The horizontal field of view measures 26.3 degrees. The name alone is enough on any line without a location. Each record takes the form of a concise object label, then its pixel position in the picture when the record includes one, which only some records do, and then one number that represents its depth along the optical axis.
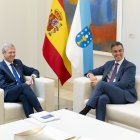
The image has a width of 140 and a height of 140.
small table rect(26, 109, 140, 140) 2.55
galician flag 4.26
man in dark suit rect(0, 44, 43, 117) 3.64
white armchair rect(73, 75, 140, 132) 3.31
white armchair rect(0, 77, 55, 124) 3.45
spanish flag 4.33
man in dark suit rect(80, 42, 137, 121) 3.57
